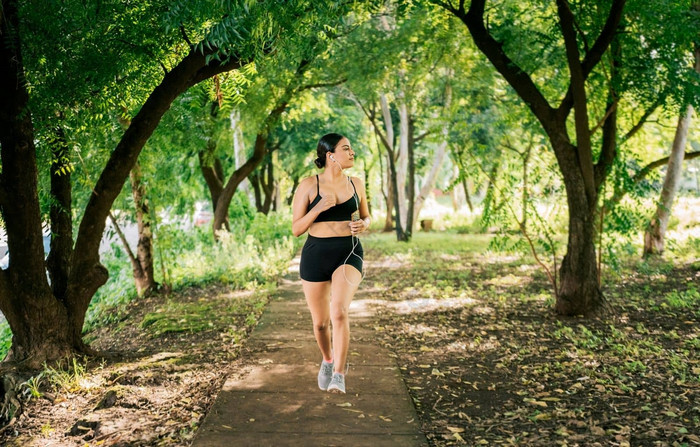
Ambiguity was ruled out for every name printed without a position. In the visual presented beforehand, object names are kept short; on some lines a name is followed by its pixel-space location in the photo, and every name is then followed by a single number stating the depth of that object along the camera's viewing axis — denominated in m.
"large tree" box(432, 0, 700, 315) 7.50
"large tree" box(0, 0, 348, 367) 5.16
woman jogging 4.64
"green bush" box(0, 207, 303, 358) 10.09
